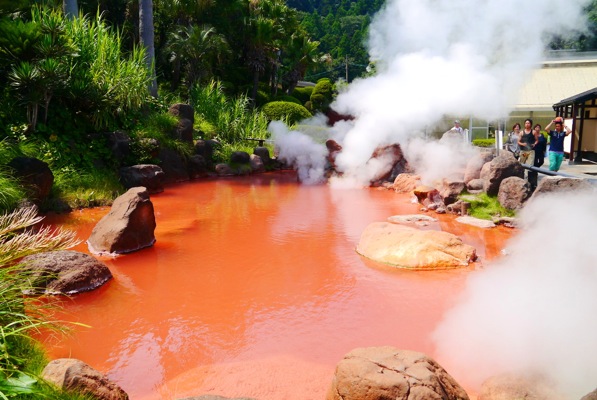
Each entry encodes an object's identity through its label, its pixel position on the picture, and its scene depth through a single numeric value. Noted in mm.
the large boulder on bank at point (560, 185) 8002
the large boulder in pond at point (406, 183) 13648
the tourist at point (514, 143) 13836
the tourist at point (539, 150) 11656
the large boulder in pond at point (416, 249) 6996
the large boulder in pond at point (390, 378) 3201
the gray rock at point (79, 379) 3193
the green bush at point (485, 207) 10008
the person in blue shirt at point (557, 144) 11000
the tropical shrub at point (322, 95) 30473
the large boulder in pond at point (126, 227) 7516
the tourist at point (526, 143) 12390
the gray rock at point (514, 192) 9883
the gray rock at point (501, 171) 10659
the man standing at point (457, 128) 15381
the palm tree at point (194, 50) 23188
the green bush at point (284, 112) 24078
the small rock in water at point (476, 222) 9570
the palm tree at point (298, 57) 31469
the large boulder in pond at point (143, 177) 12727
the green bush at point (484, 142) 21297
